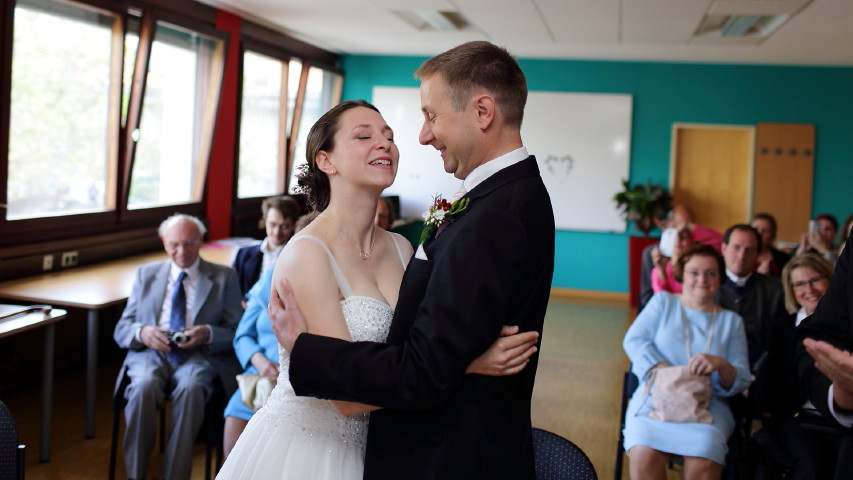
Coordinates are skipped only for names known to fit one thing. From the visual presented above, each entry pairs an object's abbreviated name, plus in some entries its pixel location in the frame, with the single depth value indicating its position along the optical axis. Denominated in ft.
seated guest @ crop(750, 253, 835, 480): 10.85
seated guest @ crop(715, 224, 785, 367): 15.57
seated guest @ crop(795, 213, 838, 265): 22.19
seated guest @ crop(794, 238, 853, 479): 6.27
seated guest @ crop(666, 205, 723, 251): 24.90
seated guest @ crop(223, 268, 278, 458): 12.24
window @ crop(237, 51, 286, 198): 29.17
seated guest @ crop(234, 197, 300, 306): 17.69
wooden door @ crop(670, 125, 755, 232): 35.01
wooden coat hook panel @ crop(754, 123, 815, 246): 33.88
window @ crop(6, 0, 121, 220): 17.57
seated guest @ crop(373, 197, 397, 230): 20.07
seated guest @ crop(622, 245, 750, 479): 11.75
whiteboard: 34.96
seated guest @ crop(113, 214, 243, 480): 13.01
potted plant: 33.50
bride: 5.98
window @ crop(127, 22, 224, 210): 22.74
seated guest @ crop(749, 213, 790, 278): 20.02
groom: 4.68
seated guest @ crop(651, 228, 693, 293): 19.67
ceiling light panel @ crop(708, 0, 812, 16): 21.24
